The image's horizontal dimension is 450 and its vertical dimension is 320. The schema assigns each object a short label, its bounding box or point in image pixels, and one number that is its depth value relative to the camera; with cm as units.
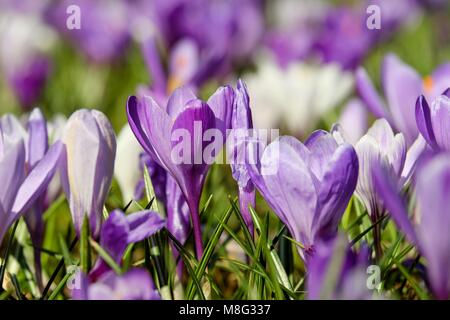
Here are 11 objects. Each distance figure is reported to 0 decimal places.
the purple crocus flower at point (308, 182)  57
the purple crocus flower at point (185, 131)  59
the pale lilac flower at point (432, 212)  54
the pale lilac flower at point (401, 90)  68
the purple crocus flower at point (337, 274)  54
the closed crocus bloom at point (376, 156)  59
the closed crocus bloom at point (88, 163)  60
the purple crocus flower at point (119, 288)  55
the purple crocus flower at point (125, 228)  57
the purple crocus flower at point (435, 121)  59
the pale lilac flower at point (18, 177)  58
